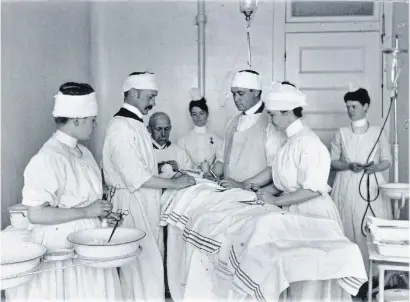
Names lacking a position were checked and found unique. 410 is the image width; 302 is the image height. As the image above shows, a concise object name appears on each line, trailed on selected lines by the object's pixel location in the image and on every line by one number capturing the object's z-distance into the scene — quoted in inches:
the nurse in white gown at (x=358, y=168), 164.6
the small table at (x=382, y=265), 96.0
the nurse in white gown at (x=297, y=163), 114.7
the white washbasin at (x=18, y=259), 79.7
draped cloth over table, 86.6
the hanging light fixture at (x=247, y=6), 159.0
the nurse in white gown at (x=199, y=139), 207.8
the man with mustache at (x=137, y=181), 129.7
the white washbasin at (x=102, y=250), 87.7
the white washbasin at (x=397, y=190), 135.3
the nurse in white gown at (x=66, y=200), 92.4
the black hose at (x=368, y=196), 163.9
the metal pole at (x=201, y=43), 219.1
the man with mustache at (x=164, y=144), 197.6
